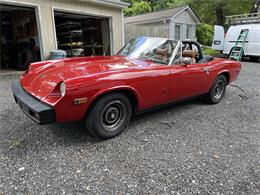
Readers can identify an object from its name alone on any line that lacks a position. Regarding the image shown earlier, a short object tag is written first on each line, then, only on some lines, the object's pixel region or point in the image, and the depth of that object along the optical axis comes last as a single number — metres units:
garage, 7.99
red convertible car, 2.57
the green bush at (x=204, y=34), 22.89
